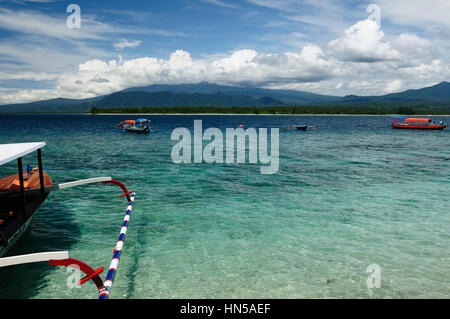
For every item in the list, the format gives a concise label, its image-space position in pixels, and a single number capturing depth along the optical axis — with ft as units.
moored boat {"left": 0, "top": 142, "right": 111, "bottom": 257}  29.17
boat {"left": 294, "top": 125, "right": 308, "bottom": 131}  272.92
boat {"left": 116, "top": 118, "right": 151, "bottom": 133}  227.40
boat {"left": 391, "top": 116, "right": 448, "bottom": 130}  269.44
